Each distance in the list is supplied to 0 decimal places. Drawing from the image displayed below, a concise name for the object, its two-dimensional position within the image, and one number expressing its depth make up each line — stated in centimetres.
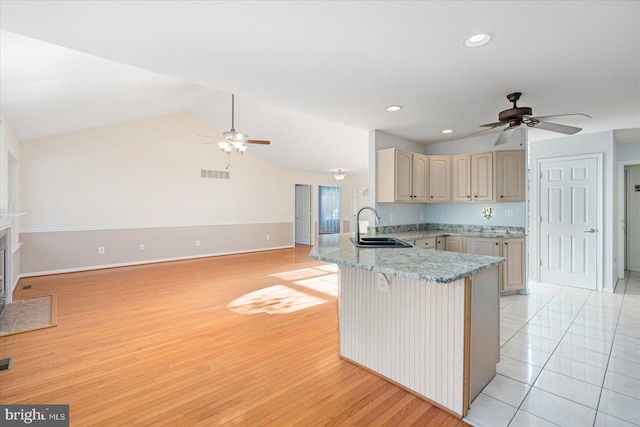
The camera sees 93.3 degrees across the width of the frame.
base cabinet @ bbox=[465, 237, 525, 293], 421
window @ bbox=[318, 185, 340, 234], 1241
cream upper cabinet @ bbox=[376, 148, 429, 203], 423
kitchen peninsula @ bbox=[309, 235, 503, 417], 181
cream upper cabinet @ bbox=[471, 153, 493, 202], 436
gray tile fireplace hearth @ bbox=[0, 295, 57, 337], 308
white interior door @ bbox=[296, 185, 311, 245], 956
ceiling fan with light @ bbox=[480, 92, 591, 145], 260
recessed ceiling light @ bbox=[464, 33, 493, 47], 187
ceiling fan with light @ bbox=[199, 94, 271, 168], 485
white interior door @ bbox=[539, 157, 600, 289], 455
